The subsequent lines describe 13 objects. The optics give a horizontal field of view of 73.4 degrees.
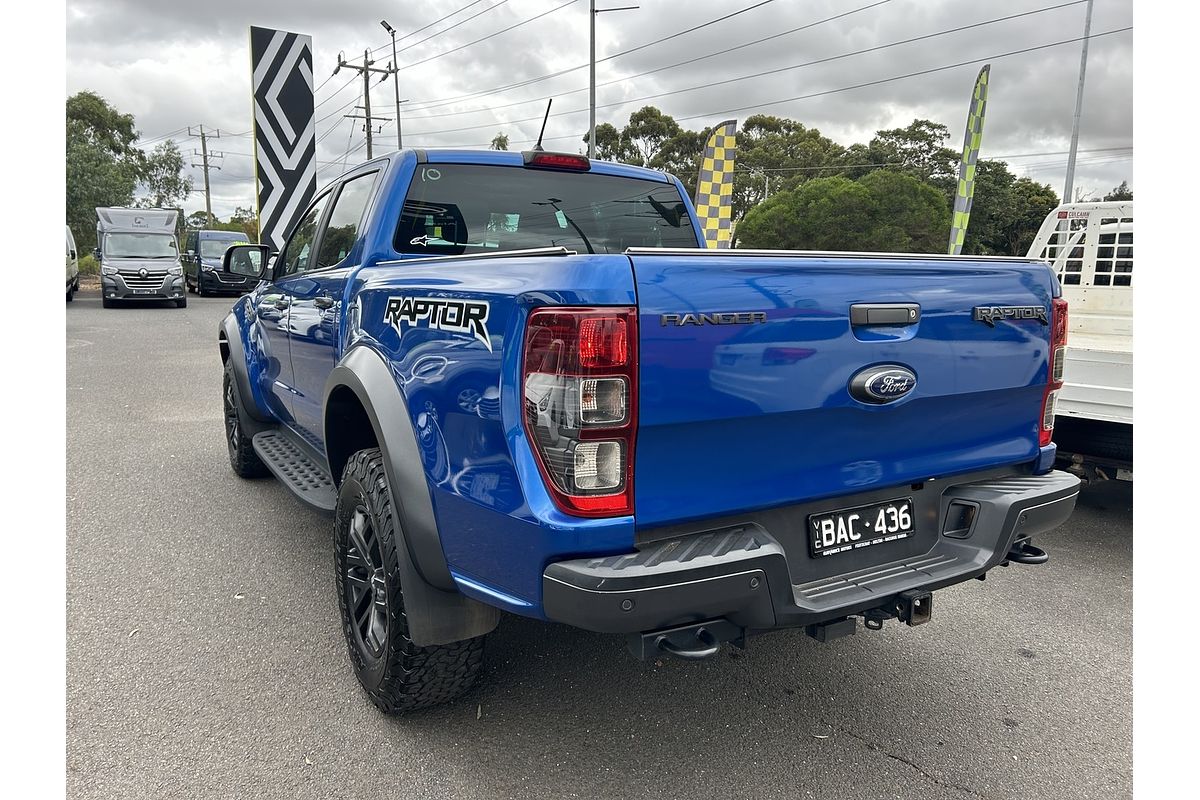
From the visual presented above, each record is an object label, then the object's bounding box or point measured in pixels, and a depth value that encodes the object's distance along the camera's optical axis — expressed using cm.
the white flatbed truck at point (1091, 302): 429
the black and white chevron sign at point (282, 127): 968
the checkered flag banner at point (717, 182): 1445
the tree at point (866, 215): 3369
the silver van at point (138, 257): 1938
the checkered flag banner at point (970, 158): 1203
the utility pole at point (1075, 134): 2673
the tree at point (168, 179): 4828
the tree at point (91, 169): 2731
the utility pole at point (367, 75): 3769
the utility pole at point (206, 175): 6232
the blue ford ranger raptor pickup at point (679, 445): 194
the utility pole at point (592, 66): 2564
